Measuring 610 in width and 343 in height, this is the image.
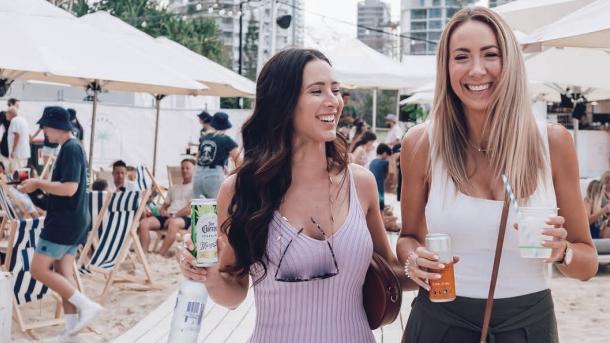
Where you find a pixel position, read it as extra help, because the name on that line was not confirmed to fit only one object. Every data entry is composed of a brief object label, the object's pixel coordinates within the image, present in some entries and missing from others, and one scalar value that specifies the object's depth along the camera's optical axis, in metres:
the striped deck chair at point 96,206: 7.30
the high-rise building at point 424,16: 145.12
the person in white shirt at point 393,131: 19.44
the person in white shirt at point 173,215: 9.90
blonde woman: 2.14
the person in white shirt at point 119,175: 10.51
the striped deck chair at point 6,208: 7.15
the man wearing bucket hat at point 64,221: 5.91
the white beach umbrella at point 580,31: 4.32
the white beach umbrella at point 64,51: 6.85
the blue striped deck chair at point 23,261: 5.82
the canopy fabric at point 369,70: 16.39
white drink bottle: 2.30
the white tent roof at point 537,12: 7.09
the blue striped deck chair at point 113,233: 7.29
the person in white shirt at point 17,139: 13.91
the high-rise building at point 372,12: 160.75
